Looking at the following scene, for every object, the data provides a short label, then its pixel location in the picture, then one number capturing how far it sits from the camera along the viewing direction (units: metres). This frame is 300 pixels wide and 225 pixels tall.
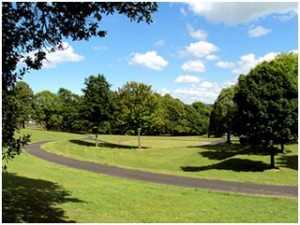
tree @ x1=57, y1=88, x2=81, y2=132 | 96.06
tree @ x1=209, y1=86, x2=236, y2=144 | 54.26
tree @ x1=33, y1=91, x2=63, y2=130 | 96.07
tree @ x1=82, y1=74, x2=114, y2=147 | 48.38
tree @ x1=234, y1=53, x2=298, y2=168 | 25.23
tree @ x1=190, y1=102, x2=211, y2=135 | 102.31
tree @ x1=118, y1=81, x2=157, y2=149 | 48.09
